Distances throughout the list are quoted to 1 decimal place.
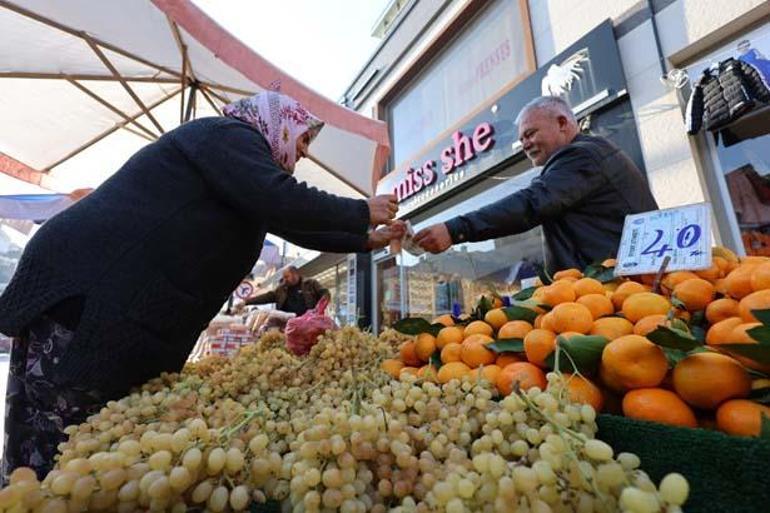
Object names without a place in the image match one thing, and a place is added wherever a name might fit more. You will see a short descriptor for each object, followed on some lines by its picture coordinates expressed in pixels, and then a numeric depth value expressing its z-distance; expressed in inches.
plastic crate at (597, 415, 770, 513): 15.8
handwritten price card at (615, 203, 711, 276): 33.3
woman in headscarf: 34.9
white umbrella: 95.4
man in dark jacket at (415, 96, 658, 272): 57.7
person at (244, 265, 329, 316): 168.6
